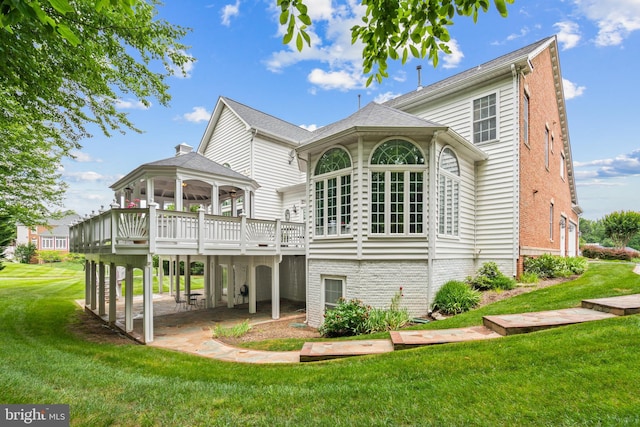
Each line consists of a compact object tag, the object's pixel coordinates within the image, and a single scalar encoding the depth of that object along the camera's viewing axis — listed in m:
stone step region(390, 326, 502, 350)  5.68
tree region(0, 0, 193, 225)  4.88
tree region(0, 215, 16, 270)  17.78
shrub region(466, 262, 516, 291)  10.31
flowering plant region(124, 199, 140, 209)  11.54
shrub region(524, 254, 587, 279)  11.59
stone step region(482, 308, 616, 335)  5.64
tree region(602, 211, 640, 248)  27.39
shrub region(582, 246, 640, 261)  21.81
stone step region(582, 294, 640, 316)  5.79
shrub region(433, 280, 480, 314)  8.72
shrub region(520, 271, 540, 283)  10.56
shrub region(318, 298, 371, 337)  8.28
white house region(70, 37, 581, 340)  9.18
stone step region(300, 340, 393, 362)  5.70
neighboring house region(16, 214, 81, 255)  54.38
